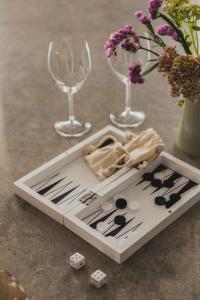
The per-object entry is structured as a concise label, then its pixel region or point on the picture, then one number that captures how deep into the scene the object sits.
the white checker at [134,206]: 1.31
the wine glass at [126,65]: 1.46
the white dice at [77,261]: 1.20
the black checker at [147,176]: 1.38
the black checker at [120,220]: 1.28
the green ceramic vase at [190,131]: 1.41
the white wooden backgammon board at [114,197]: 1.25
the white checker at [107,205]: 1.31
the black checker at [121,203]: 1.31
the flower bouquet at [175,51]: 1.25
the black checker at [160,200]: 1.32
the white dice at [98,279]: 1.17
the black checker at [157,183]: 1.36
